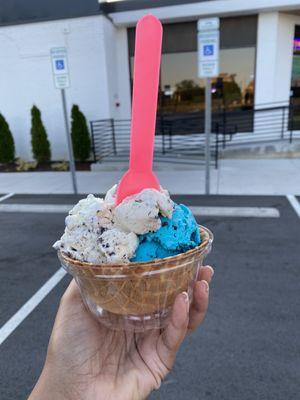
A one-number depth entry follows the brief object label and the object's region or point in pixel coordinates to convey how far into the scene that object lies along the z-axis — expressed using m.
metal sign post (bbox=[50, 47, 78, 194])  6.86
